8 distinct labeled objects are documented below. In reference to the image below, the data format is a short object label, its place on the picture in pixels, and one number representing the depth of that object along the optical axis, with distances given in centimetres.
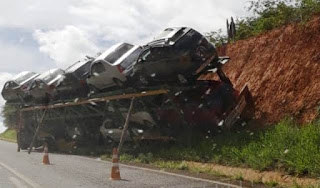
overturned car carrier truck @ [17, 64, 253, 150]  1172
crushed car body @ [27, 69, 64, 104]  1967
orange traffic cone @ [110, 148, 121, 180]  858
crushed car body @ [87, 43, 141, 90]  1371
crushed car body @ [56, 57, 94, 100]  1715
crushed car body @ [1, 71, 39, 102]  2302
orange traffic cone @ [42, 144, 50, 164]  1297
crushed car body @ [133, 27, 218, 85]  1158
